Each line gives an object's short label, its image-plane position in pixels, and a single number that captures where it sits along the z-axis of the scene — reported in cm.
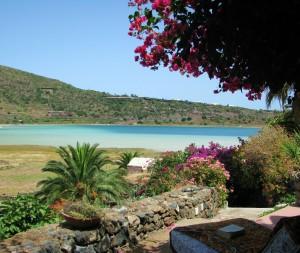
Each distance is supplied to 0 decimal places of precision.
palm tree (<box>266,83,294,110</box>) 1258
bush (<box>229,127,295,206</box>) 976
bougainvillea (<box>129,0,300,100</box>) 262
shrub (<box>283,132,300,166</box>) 986
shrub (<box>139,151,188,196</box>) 942
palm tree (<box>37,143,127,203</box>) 1015
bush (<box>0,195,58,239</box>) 575
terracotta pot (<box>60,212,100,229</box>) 514
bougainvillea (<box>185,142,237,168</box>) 1101
